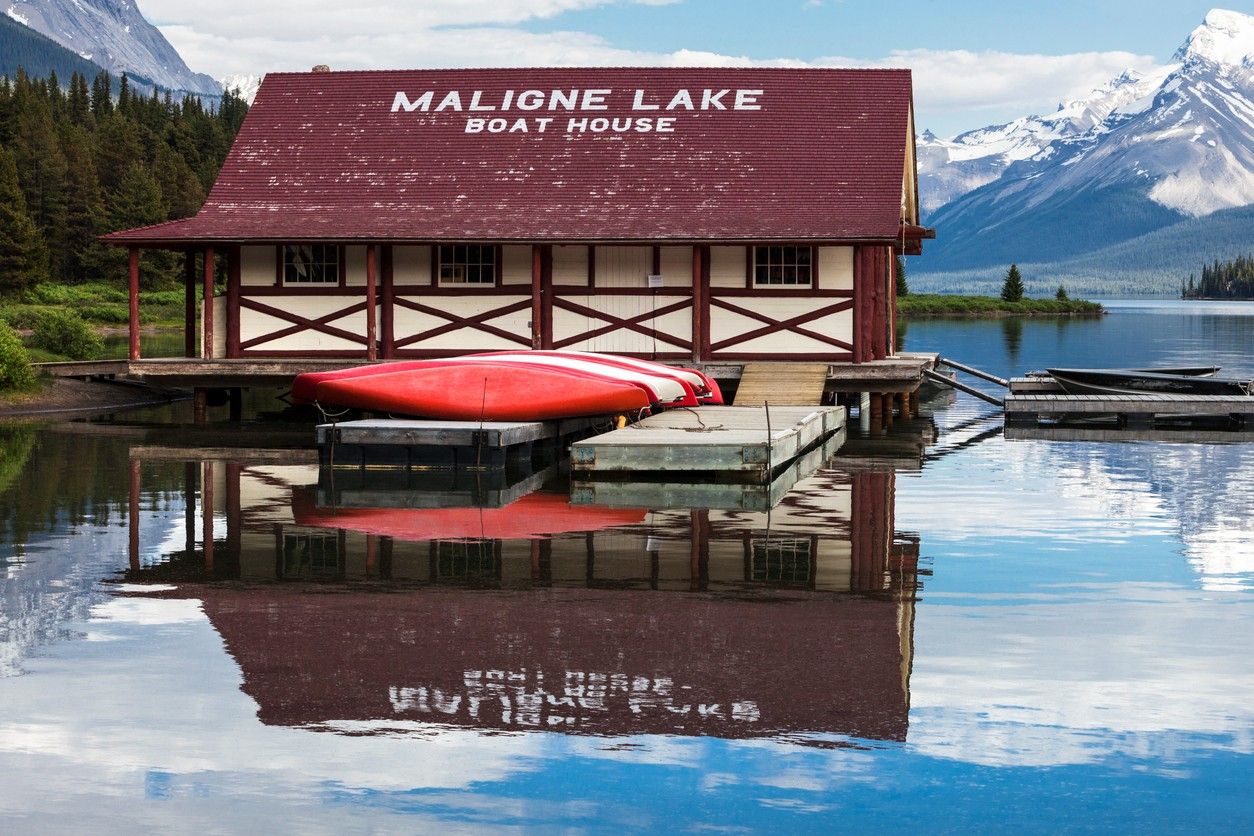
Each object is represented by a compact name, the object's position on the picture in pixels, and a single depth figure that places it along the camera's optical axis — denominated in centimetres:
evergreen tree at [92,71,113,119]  14888
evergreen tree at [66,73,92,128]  14338
